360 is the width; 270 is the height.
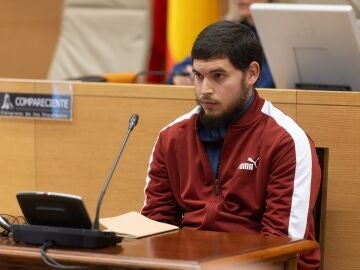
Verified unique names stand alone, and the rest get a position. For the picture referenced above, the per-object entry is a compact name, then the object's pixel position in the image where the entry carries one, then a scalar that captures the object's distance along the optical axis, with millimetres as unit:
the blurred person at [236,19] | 9413
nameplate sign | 8759
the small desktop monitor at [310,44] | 7610
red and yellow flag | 11316
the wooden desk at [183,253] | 4832
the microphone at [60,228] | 5194
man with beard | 6217
